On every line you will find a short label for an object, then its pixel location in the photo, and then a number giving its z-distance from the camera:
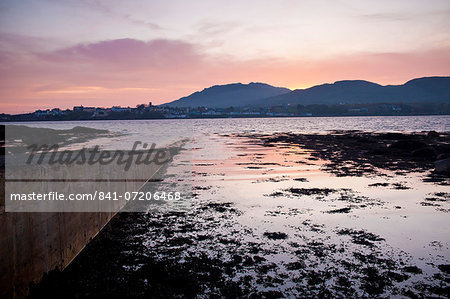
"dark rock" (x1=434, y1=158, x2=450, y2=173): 16.89
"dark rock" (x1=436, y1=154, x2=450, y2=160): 20.73
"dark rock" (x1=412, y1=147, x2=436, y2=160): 23.11
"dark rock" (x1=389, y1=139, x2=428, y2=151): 28.33
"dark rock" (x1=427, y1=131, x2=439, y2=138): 46.64
